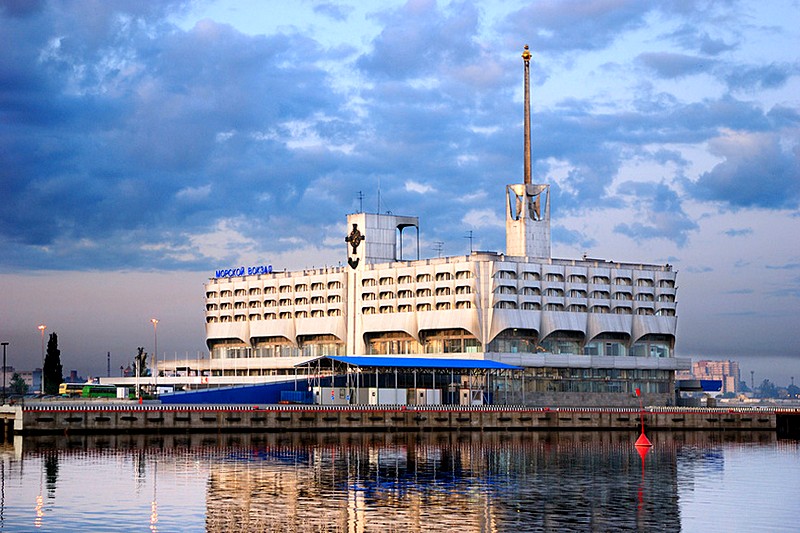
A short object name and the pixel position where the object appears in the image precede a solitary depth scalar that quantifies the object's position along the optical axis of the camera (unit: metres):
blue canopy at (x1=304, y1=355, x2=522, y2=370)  169.38
